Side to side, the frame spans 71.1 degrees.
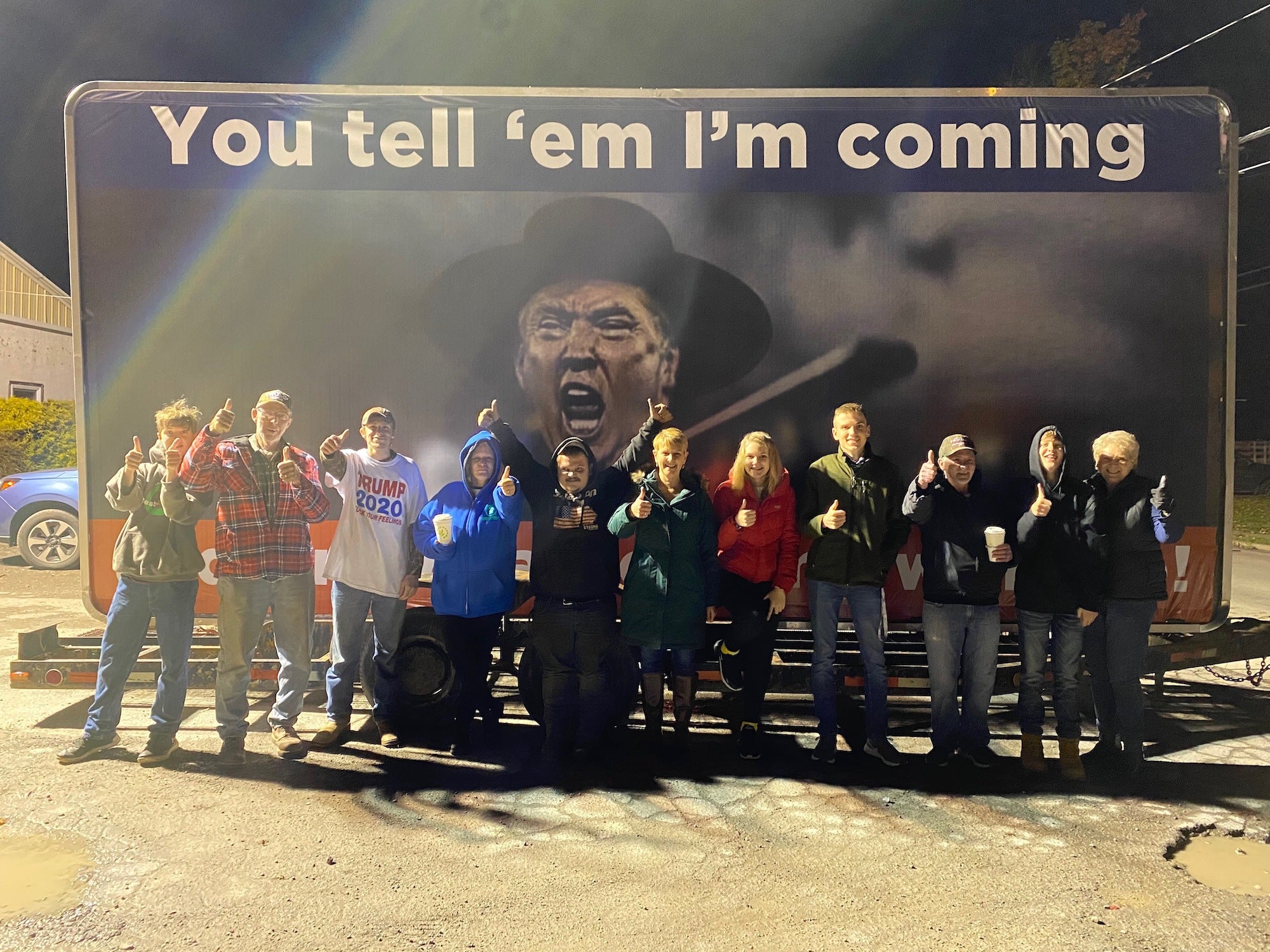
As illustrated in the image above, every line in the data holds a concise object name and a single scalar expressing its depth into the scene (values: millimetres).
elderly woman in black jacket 4148
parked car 9531
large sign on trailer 4672
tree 18531
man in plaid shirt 4328
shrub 16094
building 23266
